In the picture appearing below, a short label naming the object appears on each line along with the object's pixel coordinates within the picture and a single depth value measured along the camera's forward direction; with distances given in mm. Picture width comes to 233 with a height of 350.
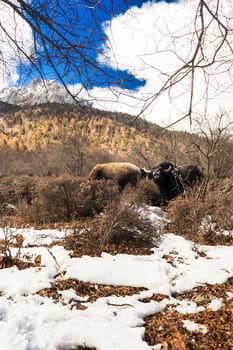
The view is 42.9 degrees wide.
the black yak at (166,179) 14578
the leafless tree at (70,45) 1755
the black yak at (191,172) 14922
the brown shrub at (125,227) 6016
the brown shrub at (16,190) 11805
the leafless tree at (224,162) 16484
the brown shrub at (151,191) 12055
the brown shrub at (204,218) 6988
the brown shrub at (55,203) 8812
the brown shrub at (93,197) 8484
